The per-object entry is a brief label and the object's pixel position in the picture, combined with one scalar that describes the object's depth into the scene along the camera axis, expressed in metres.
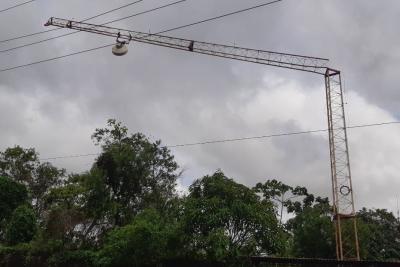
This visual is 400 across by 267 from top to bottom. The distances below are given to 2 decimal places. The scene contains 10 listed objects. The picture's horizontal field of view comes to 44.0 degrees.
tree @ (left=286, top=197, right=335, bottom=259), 42.81
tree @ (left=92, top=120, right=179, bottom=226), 33.66
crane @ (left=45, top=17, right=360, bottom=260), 31.17
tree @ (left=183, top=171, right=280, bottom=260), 21.06
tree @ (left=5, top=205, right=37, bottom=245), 35.97
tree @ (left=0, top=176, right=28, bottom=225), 42.19
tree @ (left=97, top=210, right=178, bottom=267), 23.14
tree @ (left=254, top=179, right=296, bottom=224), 52.28
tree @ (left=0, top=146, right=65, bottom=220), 48.41
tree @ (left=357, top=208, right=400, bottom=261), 42.91
